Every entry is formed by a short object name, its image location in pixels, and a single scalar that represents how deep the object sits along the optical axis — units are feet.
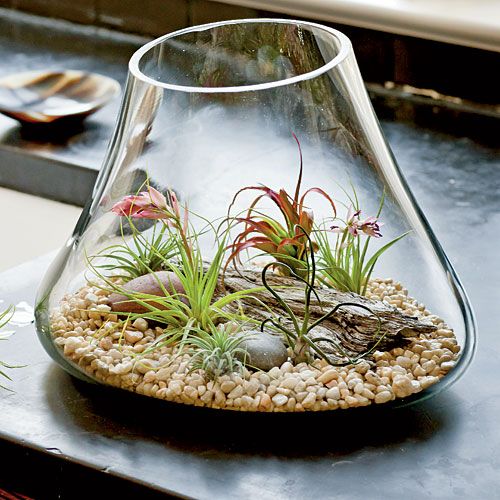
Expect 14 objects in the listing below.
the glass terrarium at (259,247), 4.02
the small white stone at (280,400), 3.97
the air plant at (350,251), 4.10
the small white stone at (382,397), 3.99
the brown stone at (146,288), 4.17
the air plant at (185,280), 4.07
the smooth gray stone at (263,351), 4.01
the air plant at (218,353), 4.00
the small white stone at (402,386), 4.01
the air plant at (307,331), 4.03
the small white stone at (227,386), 3.99
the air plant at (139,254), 4.22
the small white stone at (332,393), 3.96
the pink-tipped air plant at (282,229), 4.07
